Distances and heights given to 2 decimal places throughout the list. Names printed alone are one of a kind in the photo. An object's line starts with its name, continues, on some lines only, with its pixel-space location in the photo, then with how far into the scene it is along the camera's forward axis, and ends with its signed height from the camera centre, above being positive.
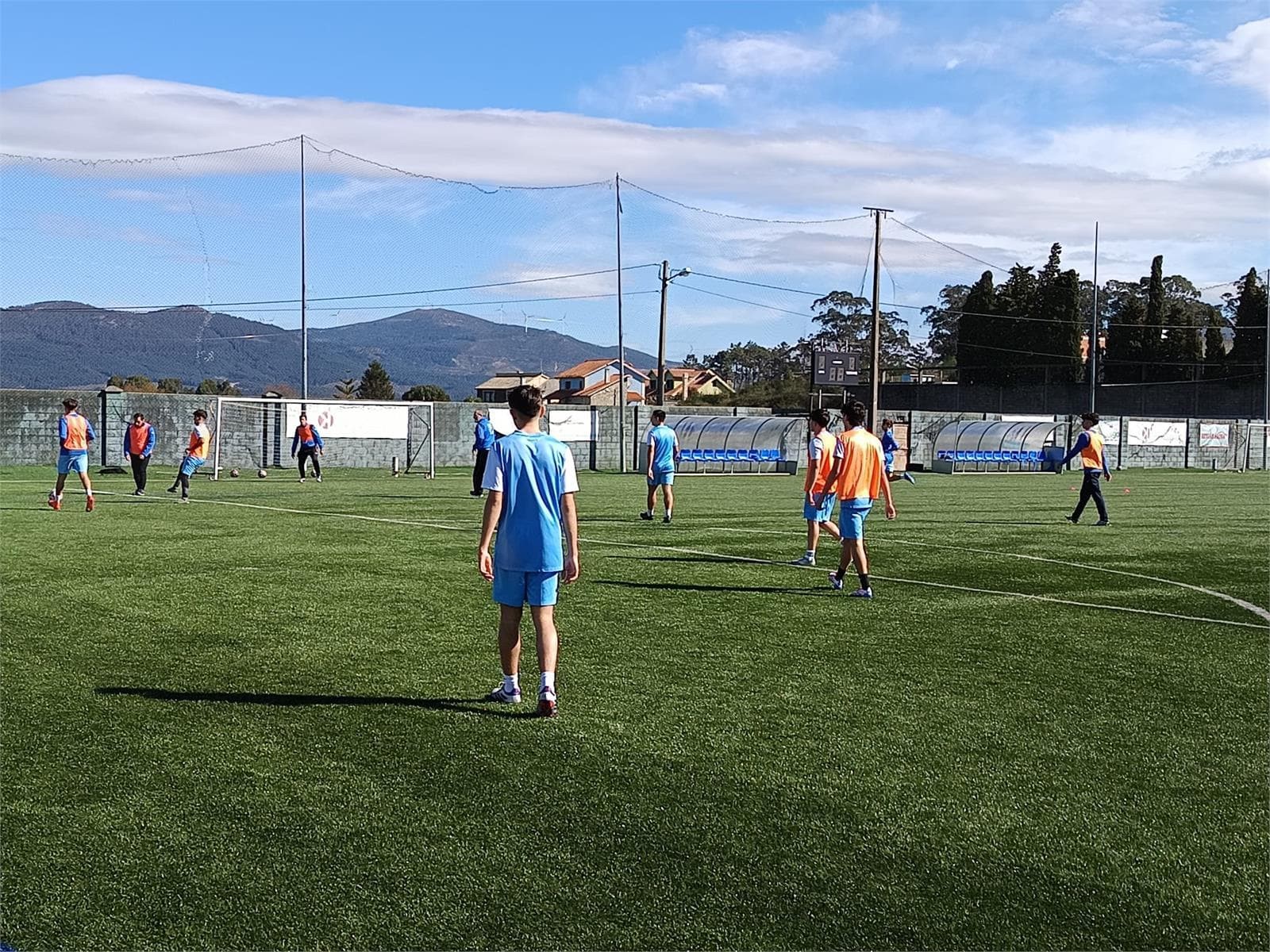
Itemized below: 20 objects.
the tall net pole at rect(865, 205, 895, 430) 48.76 +3.35
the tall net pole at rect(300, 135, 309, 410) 47.31 +2.71
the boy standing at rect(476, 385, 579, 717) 7.35 -0.57
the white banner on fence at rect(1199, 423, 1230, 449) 61.72 -0.21
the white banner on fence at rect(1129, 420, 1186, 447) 60.06 -0.19
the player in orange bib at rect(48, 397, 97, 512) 21.52 -0.63
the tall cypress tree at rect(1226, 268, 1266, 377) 74.00 +6.12
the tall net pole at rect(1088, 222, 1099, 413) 62.59 +3.70
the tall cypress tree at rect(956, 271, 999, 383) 88.00 +6.51
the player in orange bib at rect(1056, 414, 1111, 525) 21.42 -0.54
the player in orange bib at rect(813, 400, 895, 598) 12.36 -0.54
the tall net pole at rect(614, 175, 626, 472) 42.28 +0.36
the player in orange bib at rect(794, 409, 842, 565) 13.84 -0.57
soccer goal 40.88 -0.42
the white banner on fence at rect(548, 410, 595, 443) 46.00 -0.21
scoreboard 50.78 +2.22
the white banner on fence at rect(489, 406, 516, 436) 43.12 -0.05
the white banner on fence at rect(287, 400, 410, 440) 40.97 -0.16
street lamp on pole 50.62 +3.38
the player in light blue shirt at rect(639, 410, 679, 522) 20.91 -0.61
